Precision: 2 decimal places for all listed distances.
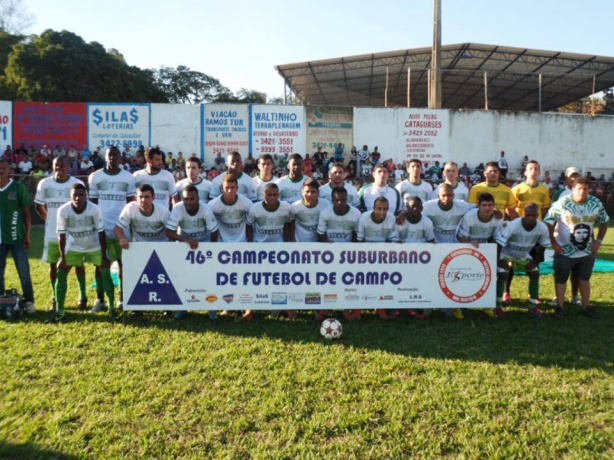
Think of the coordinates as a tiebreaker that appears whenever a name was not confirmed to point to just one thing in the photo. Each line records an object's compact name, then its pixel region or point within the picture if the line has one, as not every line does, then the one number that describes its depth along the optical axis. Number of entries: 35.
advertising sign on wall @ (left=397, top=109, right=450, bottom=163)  23.56
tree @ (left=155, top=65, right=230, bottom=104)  50.38
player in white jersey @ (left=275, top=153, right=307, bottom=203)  7.38
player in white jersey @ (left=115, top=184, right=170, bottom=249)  6.22
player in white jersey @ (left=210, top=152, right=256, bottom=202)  7.58
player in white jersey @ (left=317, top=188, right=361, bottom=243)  6.44
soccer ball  5.46
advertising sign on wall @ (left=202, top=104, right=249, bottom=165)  22.38
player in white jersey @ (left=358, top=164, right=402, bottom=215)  7.40
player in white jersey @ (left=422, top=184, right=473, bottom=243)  6.89
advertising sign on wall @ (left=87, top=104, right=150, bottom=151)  22.09
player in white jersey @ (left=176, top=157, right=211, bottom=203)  7.32
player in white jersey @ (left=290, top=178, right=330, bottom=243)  6.50
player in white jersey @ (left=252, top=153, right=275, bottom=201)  7.47
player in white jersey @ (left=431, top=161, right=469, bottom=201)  7.72
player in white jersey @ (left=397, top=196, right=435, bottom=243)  6.50
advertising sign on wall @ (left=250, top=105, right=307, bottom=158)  22.45
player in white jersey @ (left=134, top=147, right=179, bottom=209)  7.24
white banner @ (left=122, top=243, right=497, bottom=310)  6.04
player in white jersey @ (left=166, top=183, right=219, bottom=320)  6.26
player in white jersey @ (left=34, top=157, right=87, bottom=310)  6.68
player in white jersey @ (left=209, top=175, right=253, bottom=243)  6.55
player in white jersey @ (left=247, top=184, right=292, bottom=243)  6.52
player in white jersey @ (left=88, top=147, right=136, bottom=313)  7.03
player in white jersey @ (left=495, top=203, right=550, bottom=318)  6.59
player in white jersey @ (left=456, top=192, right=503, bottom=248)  6.64
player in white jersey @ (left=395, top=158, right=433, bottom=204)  7.63
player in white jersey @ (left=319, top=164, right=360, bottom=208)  7.33
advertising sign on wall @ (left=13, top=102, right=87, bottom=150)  22.05
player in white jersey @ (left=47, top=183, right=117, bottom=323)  6.23
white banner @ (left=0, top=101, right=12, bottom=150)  21.94
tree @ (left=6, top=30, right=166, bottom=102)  30.80
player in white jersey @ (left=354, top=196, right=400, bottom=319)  6.43
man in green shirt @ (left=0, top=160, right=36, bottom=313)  6.38
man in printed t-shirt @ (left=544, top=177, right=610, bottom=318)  6.52
